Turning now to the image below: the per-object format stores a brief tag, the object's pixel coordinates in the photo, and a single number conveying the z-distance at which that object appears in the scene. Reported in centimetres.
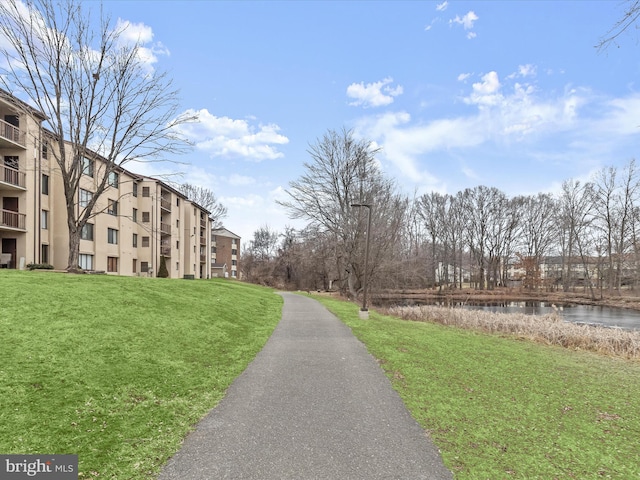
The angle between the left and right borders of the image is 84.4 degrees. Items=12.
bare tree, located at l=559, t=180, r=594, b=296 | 5084
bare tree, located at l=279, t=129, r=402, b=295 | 3156
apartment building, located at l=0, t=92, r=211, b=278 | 2120
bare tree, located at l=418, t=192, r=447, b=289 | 6388
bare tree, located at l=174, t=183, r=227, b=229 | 6619
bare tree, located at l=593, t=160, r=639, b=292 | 4512
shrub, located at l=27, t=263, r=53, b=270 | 2002
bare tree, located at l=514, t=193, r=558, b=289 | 5728
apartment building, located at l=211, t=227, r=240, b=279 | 8638
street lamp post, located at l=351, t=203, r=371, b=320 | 1558
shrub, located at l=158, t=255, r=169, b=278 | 3703
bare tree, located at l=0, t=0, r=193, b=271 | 1574
